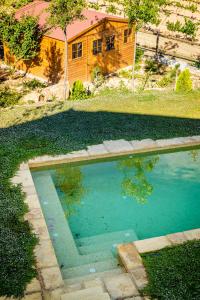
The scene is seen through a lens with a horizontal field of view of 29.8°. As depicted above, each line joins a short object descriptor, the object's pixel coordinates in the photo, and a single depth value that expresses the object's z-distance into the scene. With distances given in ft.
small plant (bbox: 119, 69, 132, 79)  86.60
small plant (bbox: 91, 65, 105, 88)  82.16
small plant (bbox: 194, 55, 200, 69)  87.10
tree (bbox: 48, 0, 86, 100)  65.36
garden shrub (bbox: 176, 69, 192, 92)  67.41
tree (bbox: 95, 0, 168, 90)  71.26
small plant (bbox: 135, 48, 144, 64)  93.64
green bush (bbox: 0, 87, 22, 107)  71.87
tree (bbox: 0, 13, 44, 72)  79.25
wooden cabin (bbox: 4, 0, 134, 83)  78.74
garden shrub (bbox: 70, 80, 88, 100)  70.64
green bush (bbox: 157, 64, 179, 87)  79.83
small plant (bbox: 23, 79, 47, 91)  81.82
